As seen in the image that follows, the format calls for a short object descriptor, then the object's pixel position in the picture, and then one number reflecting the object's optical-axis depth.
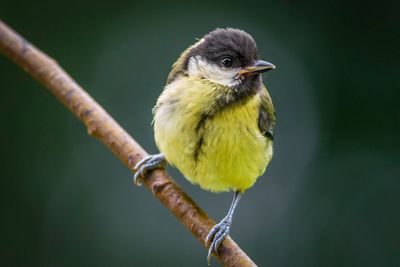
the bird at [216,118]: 5.90
